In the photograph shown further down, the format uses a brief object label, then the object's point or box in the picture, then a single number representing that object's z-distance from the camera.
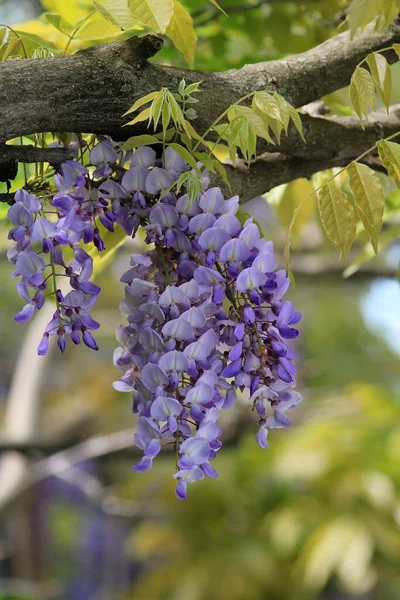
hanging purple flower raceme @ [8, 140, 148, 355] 2.14
